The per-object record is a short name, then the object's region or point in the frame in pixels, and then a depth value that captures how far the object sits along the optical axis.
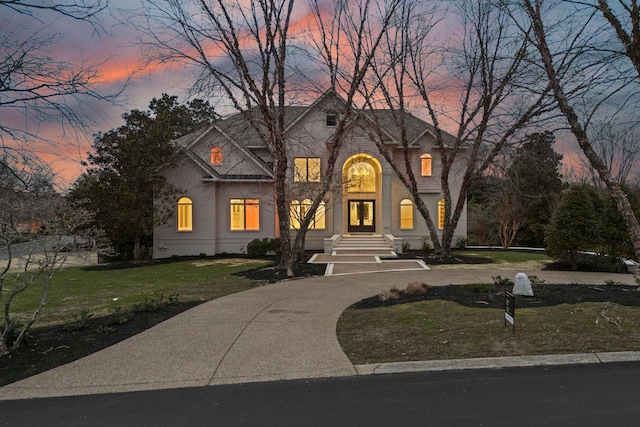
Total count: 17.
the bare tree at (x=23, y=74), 5.12
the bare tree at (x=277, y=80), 14.25
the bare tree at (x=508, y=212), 25.93
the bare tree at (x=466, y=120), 16.95
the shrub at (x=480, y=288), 10.10
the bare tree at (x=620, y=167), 25.93
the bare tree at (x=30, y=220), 5.58
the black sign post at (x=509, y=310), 6.20
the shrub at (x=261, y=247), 22.33
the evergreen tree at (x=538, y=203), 28.60
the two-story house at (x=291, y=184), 23.06
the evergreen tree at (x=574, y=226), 15.06
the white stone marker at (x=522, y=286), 9.23
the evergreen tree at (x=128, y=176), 20.77
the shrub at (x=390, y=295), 9.65
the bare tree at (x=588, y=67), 7.54
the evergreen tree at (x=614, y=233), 14.47
